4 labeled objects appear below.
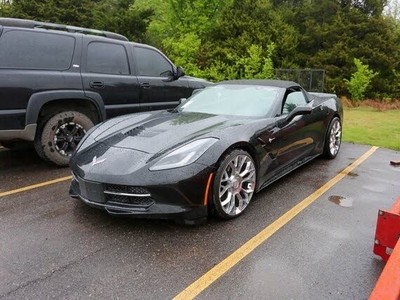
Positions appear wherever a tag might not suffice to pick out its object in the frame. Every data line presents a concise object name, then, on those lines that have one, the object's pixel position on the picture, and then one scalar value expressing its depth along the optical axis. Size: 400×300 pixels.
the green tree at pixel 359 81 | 16.38
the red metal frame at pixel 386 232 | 2.55
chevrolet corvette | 2.90
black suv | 4.33
